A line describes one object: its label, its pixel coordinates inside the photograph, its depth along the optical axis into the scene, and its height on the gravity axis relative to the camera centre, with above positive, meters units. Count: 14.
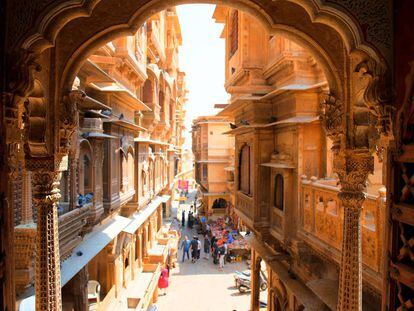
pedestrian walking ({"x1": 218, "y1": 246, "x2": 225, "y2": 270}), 17.92 -6.04
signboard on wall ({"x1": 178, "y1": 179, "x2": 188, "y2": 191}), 52.70 -5.36
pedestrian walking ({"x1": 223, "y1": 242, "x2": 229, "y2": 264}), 18.80 -6.03
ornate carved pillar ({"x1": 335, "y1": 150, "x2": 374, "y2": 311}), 3.70 -0.86
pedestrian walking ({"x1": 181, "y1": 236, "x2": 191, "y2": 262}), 19.58 -5.91
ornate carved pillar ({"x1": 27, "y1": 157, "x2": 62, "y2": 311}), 3.76 -1.01
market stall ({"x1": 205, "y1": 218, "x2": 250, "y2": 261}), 19.86 -6.15
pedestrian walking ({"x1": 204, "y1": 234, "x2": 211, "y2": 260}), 19.81 -6.17
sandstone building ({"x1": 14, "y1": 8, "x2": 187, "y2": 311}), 5.91 -1.08
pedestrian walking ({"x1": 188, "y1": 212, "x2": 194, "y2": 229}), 29.39 -6.49
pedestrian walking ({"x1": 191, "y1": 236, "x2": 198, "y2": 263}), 19.03 -5.99
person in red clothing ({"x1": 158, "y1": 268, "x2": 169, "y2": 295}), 14.62 -6.10
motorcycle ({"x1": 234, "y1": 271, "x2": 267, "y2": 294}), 14.75 -6.24
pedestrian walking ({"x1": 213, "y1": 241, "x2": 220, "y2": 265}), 18.84 -6.27
